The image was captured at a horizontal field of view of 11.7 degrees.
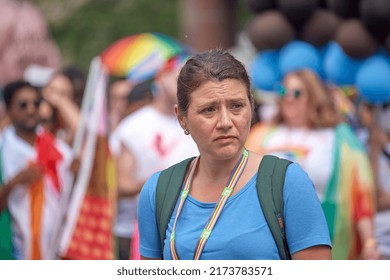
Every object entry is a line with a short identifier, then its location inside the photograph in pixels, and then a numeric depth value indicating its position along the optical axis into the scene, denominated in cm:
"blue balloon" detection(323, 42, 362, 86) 1172
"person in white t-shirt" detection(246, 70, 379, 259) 1106
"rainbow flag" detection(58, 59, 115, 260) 1299
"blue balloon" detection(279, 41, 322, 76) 1201
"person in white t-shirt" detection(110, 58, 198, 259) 1283
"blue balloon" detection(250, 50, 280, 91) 1251
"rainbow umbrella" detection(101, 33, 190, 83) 1442
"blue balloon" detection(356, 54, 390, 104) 1125
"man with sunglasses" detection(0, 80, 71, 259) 1274
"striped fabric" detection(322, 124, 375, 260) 1104
